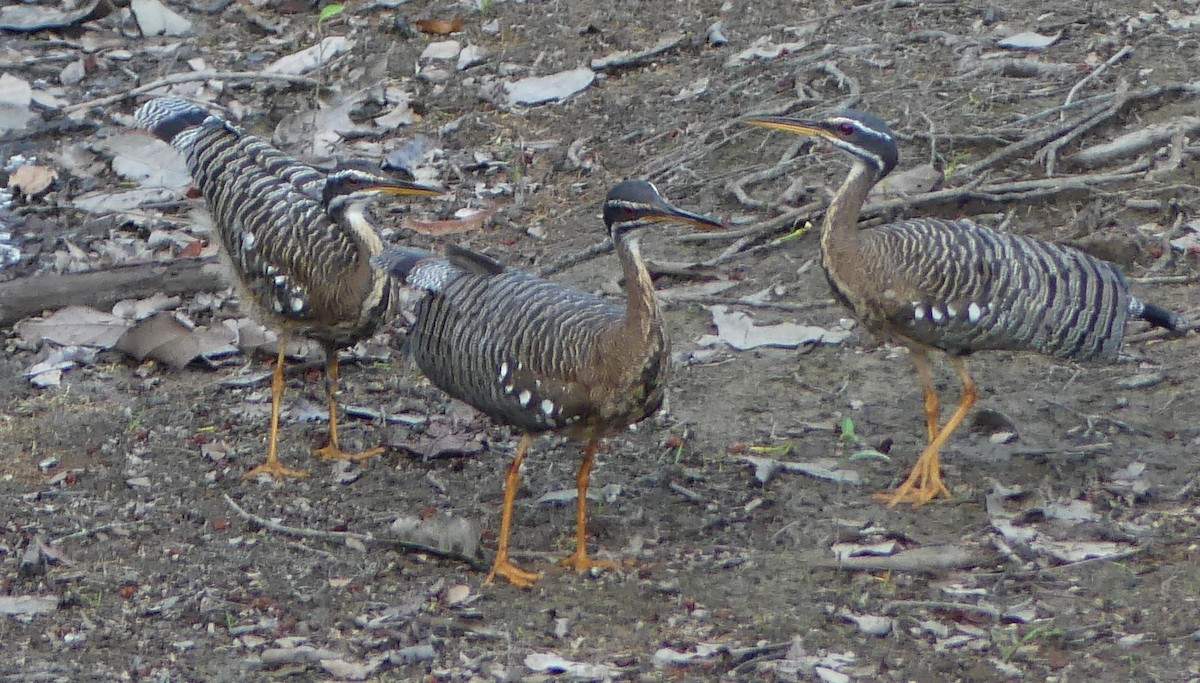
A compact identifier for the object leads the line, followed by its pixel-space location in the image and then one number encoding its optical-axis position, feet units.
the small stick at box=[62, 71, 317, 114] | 61.05
